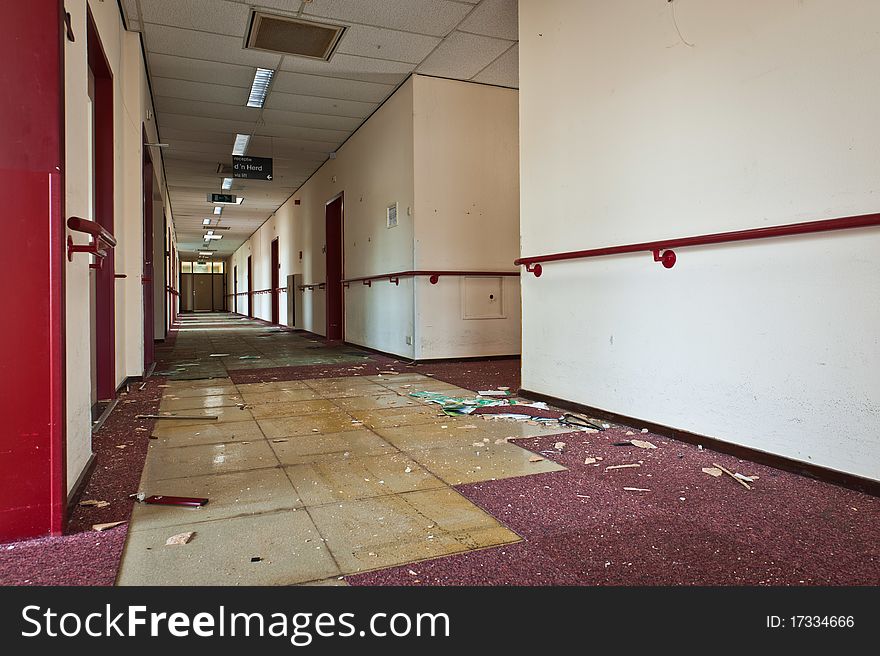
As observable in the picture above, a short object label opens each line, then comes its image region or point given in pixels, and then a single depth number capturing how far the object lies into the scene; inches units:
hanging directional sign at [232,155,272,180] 323.3
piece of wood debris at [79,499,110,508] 78.8
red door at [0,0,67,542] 65.0
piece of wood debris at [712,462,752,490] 85.4
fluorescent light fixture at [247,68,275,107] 240.2
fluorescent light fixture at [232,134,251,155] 329.7
